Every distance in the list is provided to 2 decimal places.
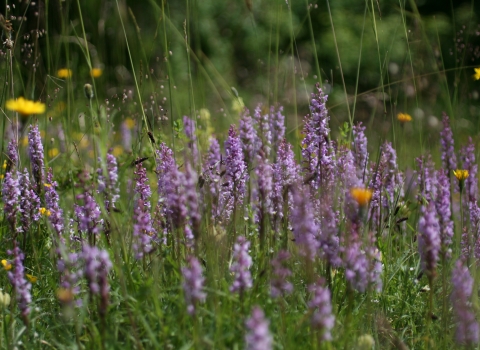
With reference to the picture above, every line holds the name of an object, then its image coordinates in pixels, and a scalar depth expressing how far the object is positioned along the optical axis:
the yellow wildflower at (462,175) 4.34
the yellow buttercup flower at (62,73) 8.15
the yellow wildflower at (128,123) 8.26
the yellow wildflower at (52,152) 6.91
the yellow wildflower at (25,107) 3.99
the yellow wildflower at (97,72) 8.03
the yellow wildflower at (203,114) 5.72
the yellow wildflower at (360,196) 3.22
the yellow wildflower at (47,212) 4.28
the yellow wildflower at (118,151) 7.80
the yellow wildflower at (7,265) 3.87
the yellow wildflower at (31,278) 4.16
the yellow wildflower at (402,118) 6.20
